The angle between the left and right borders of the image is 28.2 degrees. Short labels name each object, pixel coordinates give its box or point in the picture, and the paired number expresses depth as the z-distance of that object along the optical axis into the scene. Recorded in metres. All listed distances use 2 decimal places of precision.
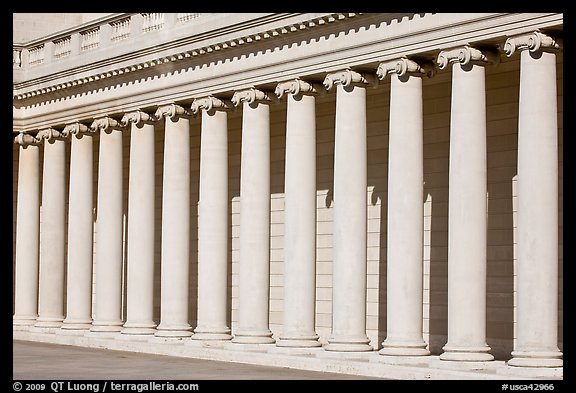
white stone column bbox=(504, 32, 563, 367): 47.03
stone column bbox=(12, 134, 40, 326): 90.31
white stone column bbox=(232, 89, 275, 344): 66.00
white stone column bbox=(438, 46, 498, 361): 50.66
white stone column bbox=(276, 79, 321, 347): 62.50
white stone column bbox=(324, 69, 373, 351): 58.68
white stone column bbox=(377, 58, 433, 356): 54.53
